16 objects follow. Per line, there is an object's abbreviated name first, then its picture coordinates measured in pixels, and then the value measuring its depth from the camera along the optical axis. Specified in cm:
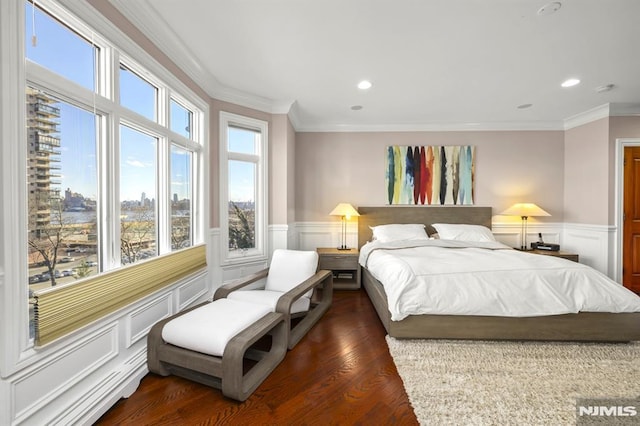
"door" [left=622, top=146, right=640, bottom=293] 377
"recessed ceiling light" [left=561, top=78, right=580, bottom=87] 302
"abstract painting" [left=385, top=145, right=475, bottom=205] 446
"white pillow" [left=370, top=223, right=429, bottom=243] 397
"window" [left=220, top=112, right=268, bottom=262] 334
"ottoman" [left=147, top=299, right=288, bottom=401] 164
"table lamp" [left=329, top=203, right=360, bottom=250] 407
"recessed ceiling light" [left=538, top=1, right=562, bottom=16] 186
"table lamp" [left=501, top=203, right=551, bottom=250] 405
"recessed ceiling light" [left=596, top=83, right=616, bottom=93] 314
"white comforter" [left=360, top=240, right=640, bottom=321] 227
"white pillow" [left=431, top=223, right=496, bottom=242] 393
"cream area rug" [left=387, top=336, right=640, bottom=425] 157
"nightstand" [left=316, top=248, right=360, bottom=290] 391
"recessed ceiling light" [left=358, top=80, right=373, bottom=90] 306
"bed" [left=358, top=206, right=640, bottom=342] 229
